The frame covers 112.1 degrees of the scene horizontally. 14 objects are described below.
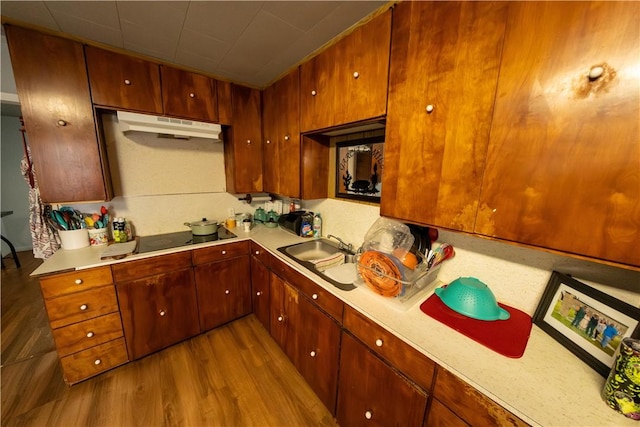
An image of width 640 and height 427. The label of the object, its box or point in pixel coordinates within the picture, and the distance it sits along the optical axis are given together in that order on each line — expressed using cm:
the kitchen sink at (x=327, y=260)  126
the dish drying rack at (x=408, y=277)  103
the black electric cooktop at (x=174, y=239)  177
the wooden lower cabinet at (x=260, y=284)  185
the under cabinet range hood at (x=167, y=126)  158
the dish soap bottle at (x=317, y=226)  201
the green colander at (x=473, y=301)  92
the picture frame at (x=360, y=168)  155
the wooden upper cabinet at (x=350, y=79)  110
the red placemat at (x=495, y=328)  79
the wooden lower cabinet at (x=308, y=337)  125
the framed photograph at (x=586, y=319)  69
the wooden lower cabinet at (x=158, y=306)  159
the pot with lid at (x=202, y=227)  202
